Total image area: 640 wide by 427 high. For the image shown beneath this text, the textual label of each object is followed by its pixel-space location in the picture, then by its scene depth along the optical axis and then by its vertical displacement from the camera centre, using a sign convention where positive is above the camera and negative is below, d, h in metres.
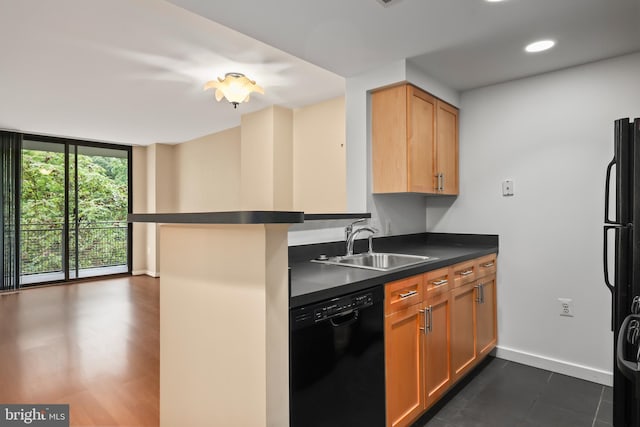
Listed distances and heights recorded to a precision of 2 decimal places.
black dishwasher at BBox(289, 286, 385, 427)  1.32 -0.61
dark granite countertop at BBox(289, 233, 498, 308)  1.47 -0.30
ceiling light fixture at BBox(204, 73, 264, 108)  3.34 +1.16
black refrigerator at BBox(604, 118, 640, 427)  1.48 -0.17
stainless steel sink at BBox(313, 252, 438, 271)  2.31 -0.33
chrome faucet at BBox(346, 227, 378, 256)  2.50 -0.17
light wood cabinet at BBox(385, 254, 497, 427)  1.77 -0.71
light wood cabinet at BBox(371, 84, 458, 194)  2.59 +0.52
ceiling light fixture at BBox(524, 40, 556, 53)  2.30 +1.06
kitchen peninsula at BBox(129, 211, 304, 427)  1.16 -0.38
